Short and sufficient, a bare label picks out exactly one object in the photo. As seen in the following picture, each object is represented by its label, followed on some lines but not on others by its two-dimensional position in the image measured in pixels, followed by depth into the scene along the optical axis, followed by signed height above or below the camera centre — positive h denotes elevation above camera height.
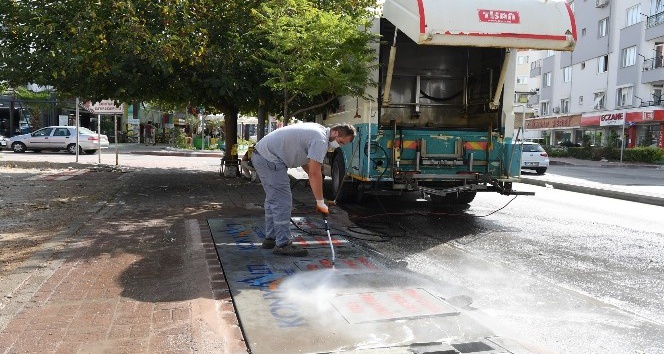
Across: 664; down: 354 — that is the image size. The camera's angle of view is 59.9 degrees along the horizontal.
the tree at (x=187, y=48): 10.52 +1.71
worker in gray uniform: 5.98 -0.24
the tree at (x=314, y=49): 9.81 +1.67
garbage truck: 7.88 +0.74
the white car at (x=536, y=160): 22.95 -0.53
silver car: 28.72 -0.48
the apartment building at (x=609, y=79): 38.16 +5.38
